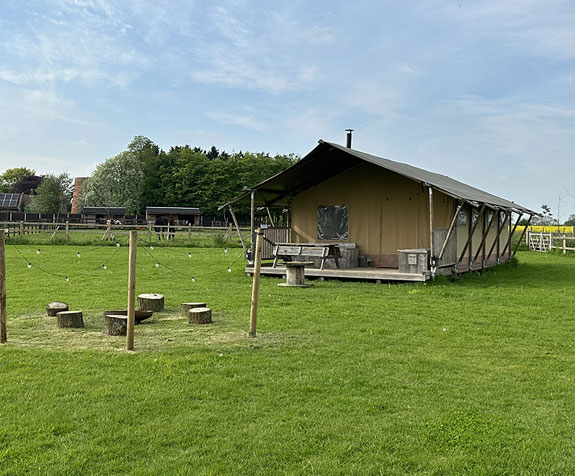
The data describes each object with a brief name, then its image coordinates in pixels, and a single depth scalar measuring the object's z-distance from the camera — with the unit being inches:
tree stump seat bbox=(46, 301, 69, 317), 321.4
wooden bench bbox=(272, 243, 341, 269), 573.6
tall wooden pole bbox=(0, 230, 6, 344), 255.9
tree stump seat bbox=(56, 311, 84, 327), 291.3
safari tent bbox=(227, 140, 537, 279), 596.4
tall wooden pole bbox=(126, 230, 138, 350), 238.2
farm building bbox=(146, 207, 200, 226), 2215.8
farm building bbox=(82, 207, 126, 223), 2254.7
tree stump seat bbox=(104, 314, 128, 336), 274.1
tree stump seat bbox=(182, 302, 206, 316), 335.0
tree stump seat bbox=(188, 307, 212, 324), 305.0
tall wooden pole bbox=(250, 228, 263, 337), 271.9
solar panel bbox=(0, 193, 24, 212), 2625.5
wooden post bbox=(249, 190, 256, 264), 605.8
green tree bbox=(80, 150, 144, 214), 2536.9
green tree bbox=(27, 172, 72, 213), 2672.2
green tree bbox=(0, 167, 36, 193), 3565.5
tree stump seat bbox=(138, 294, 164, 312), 346.9
